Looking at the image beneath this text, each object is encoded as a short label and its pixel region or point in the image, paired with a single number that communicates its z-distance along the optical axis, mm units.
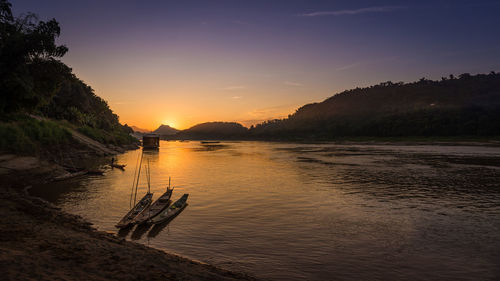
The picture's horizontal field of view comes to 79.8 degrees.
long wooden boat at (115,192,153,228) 16453
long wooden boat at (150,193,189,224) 17769
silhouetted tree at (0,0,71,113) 21750
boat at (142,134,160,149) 112794
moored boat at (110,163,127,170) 45750
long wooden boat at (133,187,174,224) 17359
